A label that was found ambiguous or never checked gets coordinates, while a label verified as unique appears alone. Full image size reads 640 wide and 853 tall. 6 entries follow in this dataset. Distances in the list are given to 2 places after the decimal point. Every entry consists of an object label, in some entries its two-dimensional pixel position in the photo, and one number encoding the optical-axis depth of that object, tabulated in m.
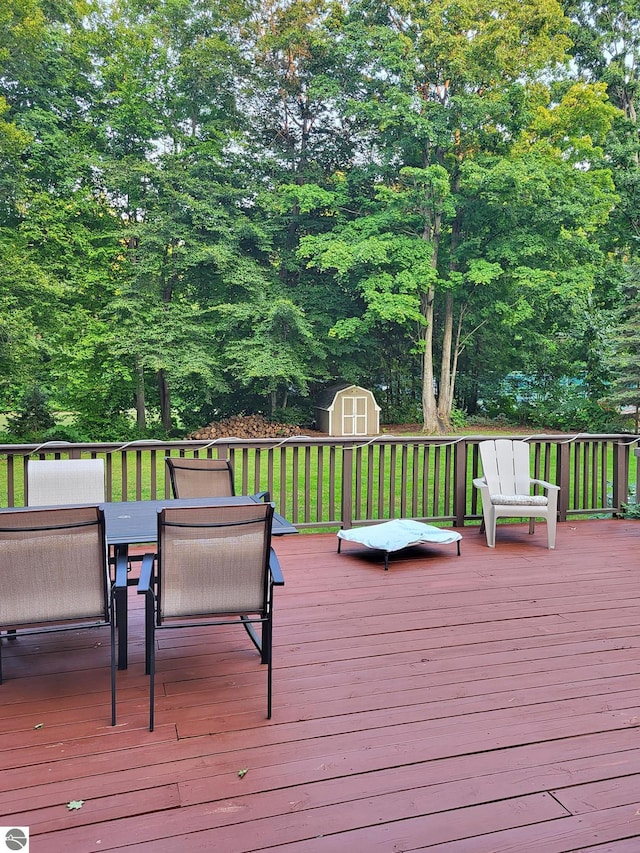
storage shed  14.34
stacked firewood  14.48
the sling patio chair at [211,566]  2.29
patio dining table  2.59
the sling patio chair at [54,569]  2.17
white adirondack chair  4.82
